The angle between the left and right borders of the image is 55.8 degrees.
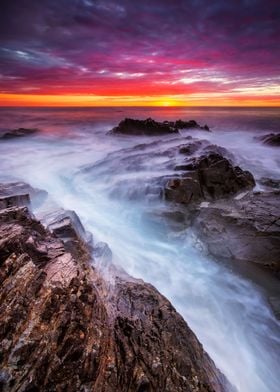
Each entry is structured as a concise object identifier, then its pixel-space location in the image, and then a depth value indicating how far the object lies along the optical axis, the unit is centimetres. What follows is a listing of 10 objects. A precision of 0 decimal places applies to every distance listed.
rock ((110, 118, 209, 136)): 2912
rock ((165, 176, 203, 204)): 1045
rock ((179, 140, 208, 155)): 1555
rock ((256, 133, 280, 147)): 2394
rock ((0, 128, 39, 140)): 2812
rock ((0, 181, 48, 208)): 776
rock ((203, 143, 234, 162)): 1572
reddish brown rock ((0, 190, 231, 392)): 328
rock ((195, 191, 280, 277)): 771
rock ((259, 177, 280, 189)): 1218
